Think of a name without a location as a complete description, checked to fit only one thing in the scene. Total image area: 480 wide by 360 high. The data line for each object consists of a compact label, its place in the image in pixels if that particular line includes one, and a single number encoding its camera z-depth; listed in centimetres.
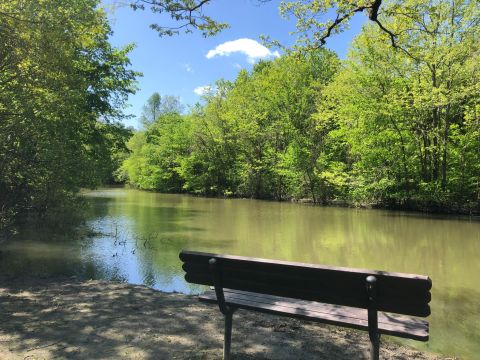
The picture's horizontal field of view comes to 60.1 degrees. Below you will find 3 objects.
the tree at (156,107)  8181
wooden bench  285
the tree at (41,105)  674
